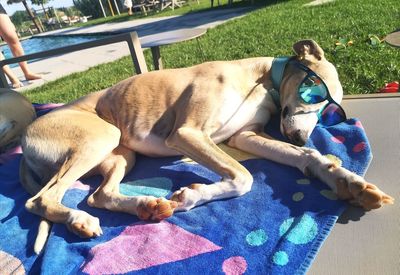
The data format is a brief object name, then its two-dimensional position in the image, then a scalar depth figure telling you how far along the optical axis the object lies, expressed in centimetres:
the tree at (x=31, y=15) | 3834
